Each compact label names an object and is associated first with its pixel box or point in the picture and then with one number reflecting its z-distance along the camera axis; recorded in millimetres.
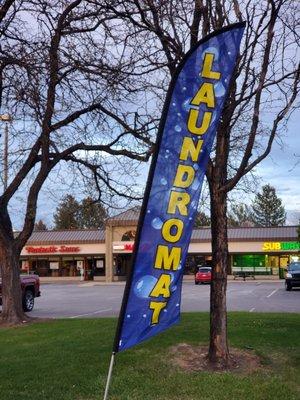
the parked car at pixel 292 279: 36281
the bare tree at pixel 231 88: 8523
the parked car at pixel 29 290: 22797
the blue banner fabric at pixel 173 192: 5531
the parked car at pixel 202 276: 48969
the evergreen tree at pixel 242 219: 92188
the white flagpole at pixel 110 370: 5265
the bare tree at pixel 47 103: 12023
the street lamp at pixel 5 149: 13500
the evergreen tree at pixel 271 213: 98562
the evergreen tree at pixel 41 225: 106512
